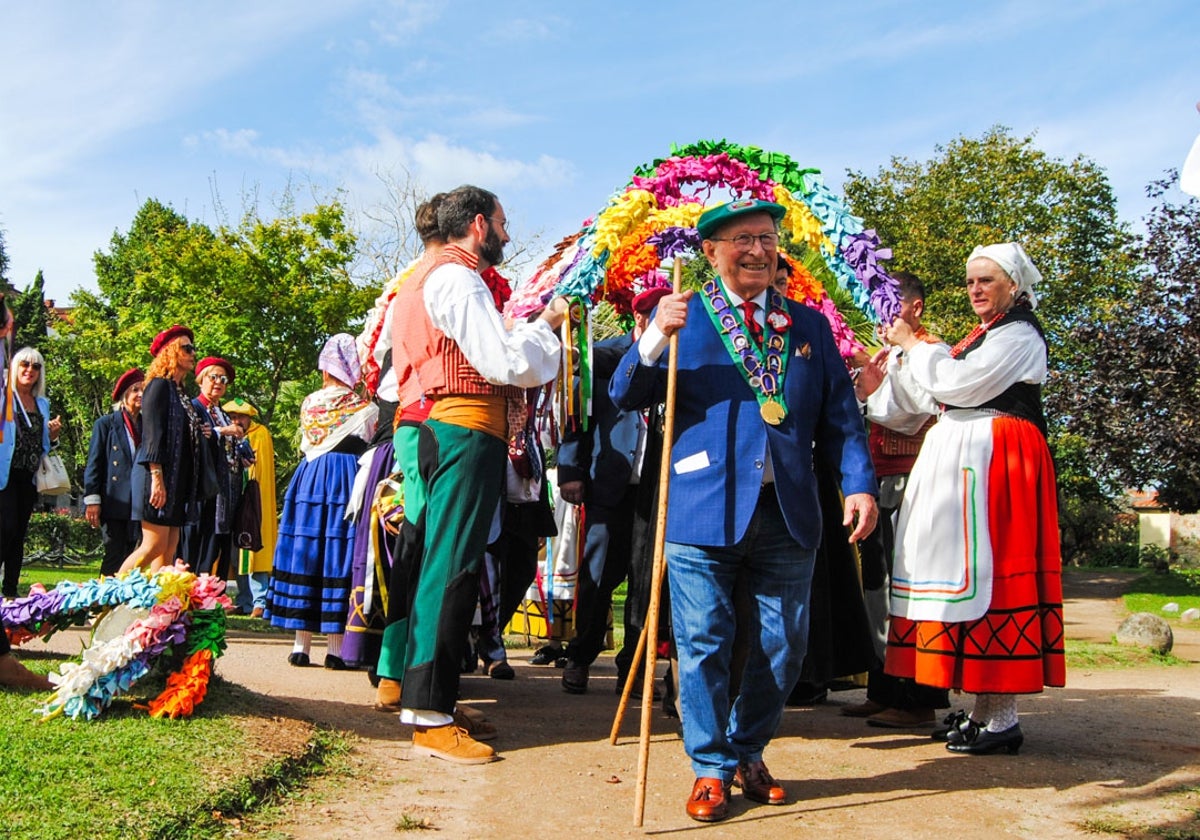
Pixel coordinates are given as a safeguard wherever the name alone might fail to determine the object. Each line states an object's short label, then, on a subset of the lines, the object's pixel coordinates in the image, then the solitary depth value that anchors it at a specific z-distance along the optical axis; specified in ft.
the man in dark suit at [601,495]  21.84
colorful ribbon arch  19.19
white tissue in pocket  13.21
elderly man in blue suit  12.89
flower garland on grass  13.93
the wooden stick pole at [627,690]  14.81
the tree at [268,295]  68.39
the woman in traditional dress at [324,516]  22.68
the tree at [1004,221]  91.66
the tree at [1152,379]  59.82
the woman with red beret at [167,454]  23.61
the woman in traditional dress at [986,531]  15.67
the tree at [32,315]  127.13
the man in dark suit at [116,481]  28.19
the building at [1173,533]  119.34
